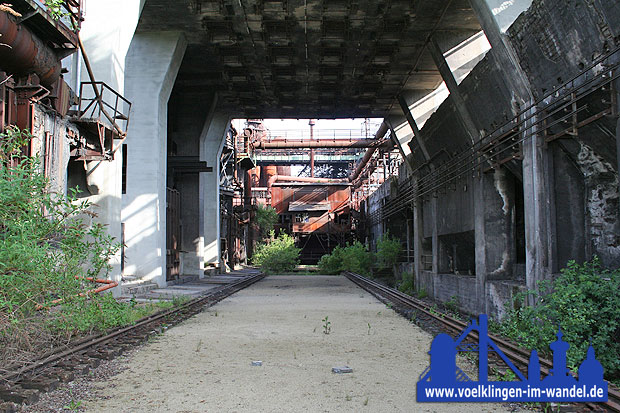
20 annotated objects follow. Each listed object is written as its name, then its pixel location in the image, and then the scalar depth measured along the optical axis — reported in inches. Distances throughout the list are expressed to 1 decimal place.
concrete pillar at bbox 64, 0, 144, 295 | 559.2
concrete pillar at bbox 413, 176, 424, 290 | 930.1
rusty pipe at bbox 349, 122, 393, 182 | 1301.2
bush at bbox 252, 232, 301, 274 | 1400.1
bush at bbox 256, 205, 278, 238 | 1675.7
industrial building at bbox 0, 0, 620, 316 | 394.0
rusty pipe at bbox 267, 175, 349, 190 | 1839.3
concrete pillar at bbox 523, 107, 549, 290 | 435.8
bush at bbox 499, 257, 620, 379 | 287.1
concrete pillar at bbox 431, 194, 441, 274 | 800.3
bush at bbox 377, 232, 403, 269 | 1173.7
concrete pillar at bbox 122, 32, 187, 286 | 730.2
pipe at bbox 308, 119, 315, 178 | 2091.3
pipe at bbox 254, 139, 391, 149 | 1418.3
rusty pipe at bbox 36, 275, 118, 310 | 266.8
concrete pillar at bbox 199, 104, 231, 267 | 1114.7
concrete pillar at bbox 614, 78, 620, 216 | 313.9
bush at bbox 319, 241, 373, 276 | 1290.6
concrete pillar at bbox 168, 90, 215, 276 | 1056.2
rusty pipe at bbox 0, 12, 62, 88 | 353.2
